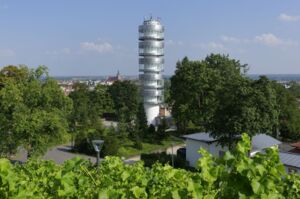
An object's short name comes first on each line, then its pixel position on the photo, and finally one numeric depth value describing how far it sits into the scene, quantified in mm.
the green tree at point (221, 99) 27719
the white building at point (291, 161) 23656
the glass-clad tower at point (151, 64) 62969
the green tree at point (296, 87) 112956
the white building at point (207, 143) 31253
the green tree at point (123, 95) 69250
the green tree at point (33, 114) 24922
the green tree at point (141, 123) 47000
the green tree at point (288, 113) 41969
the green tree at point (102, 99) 65938
